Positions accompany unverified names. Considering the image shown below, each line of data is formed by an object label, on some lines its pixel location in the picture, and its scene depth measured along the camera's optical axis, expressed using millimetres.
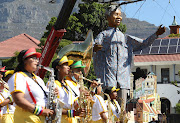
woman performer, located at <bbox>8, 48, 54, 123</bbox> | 8272
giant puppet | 13874
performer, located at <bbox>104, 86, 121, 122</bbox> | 13315
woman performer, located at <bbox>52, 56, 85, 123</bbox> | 9923
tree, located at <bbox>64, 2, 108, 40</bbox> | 59911
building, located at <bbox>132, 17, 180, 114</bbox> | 58928
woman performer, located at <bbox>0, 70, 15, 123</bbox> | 12912
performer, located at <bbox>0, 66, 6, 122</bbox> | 12512
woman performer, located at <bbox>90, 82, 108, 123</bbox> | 12555
